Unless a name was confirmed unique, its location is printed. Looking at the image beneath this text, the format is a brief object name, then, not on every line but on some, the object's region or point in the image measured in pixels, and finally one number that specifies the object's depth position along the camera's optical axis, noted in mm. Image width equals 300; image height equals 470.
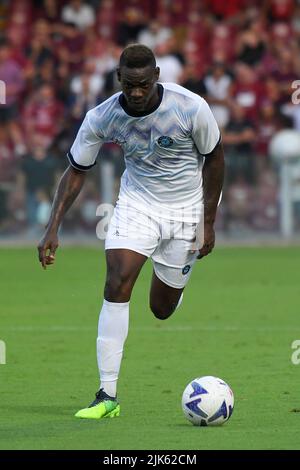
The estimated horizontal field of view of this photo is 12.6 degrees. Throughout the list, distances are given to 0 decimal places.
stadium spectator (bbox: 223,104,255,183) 22922
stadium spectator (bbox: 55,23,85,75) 25391
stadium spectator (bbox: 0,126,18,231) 22531
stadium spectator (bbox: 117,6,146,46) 25625
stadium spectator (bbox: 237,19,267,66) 24220
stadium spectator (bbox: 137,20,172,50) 24672
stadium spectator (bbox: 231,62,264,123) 23203
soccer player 8883
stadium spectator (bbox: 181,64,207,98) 22359
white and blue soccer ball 8352
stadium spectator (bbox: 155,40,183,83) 23031
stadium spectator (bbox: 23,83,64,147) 23562
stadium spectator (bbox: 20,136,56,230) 22641
